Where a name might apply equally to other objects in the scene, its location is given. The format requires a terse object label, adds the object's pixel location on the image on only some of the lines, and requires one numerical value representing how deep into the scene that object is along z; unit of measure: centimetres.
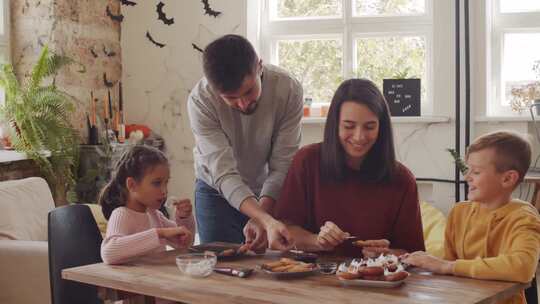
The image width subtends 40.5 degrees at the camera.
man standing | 249
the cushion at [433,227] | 382
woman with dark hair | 223
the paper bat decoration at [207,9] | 515
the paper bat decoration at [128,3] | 534
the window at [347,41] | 514
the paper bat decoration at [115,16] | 525
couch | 319
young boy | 185
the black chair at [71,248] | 243
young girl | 230
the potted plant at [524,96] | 485
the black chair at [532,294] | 210
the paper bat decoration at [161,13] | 527
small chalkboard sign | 503
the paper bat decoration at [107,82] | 520
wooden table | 166
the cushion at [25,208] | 342
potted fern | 437
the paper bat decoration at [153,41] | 529
